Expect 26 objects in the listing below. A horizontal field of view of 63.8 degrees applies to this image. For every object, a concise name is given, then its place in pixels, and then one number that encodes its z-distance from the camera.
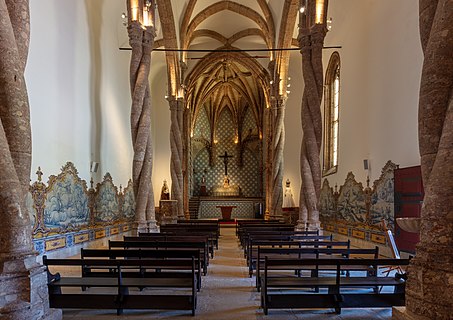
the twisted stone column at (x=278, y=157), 19.92
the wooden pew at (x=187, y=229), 11.35
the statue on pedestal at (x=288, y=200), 23.22
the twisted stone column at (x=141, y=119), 11.60
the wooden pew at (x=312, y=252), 6.08
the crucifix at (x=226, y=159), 34.18
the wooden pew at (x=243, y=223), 13.44
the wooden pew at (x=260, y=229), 11.07
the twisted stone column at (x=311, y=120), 10.91
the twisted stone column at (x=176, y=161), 19.19
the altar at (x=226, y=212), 26.08
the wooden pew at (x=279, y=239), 7.57
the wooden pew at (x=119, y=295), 4.91
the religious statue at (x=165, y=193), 23.59
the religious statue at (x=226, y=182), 33.45
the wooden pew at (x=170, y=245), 7.56
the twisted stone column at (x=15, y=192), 3.97
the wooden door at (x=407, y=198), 8.80
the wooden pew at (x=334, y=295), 4.92
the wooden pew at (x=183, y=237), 8.67
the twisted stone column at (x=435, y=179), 3.71
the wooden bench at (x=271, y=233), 9.60
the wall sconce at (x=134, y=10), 11.87
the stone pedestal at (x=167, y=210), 16.36
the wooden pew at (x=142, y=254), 5.91
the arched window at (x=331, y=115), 16.77
